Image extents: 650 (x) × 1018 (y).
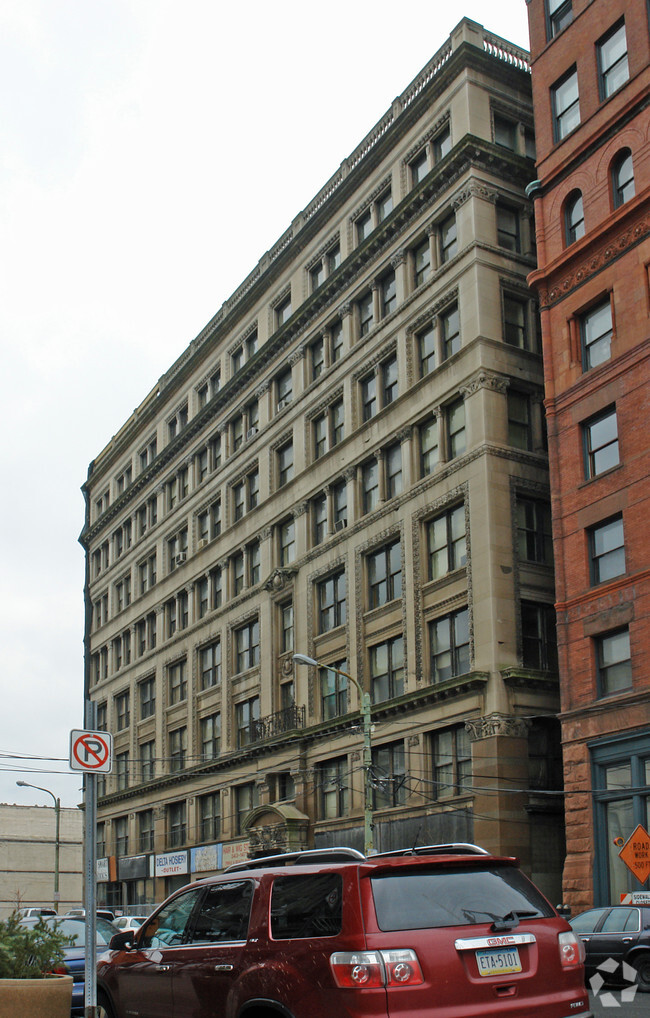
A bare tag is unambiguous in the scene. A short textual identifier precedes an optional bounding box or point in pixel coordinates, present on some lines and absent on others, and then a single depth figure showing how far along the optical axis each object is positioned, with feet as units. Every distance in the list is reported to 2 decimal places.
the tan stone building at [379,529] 120.88
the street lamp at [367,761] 103.09
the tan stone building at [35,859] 337.11
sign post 35.42
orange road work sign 70.95
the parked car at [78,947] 49.85
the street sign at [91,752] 38.96
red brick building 102.22
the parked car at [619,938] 68.08
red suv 24.62
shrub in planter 36.88
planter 36.70
